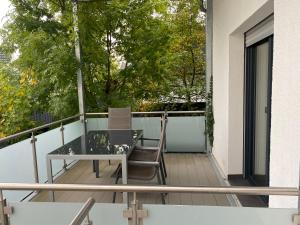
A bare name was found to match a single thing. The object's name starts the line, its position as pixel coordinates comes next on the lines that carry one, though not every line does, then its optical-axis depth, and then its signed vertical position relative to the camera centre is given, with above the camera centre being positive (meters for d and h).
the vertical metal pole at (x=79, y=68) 5.19 +0.44
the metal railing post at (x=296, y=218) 1.34 -0.63
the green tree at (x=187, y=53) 7.24 +0.97
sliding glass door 2.75 -0.25
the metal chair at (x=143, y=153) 3.68 -0.86
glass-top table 2.87 -0.64
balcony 1.41 -0.70
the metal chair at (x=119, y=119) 4.44 -0.44
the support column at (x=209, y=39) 4.91 +0.88
